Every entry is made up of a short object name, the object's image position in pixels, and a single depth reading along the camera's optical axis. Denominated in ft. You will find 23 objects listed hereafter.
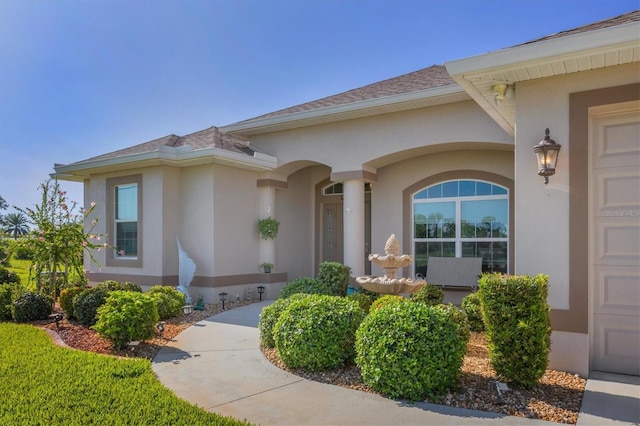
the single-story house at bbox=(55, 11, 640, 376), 17.46
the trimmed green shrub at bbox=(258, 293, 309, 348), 21.65
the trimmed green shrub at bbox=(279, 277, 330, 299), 30.35
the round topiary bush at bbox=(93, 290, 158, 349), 21.43
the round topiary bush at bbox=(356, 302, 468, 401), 14.80
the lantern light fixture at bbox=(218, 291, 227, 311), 34.26
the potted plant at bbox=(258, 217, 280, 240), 39.68
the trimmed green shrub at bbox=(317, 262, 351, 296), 32.81
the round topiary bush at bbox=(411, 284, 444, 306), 26.58
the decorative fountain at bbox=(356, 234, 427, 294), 24.62
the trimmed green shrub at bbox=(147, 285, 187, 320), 29.43
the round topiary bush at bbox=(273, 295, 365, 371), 17.71
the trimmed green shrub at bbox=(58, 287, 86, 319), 29.55
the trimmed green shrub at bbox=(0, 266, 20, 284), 45.37
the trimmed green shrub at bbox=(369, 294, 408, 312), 21.56
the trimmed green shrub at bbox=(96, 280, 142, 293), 31.50
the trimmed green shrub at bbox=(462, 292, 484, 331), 25.05
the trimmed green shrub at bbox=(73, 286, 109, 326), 26.96
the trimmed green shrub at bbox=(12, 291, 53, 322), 29.12
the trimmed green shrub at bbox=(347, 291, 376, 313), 26.61
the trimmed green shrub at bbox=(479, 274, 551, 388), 14.96
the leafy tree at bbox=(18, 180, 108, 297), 32.68
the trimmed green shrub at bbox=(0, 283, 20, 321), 30.32
